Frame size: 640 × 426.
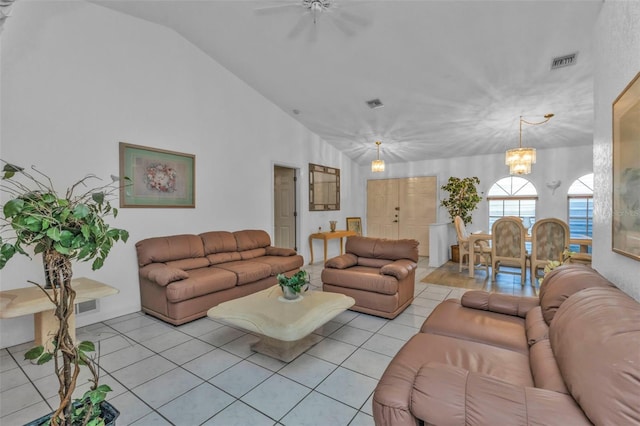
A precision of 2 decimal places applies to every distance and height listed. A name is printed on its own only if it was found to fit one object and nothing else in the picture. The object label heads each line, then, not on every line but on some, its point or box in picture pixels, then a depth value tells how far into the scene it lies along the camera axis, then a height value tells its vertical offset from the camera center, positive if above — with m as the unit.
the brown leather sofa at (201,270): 3.10 -0.77
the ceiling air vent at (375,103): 4.63 +1.70
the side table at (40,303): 2.22 -0.74
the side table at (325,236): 6.02 -0.60
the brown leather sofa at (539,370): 0.88 -0.66
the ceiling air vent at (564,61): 3.09 +1.60
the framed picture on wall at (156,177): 3.48 +0.41
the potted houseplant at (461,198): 6.32 +0.20
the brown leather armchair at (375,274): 3.22 -0.79
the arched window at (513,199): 6.18 +0.18
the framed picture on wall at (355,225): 7.57 -0.46
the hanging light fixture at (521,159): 4.41 +0.73
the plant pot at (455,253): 6.34 -1.02
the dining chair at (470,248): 5.13 -0.74
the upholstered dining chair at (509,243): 4.52 -0.59
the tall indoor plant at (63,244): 0.98 -0.12
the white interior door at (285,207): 6.07 +0.02
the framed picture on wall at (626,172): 1.47 +0.19
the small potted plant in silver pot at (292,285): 2.65 -0.71
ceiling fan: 2.98 +2.08
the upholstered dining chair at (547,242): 4.17 -0.52
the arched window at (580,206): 5.69 +0.01
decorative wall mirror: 6.25 +0.46
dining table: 4.51 -0.59
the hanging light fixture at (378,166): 5.76 +0.83
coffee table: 2.18 -0.87
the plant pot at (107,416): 1.17 -0.86
